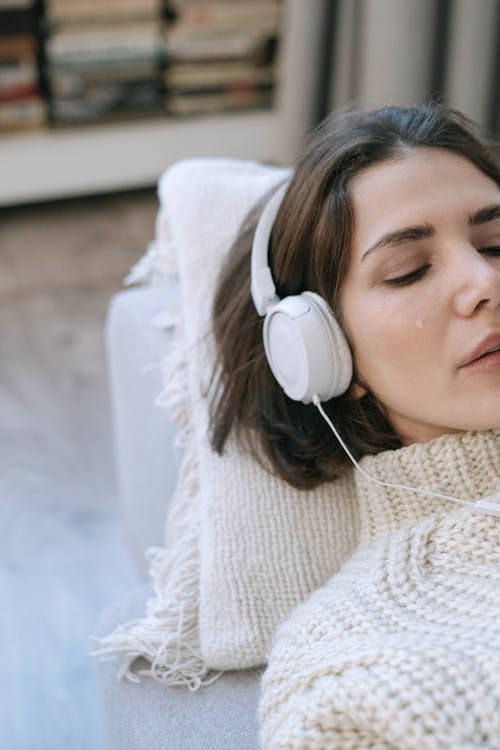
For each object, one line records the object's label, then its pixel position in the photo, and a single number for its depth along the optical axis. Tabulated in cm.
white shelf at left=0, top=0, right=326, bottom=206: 292
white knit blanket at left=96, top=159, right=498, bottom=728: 89
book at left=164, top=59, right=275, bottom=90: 293
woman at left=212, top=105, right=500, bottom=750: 79
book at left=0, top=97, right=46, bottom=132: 282
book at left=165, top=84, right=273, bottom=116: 300
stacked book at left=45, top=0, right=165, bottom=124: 275
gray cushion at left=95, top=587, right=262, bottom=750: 97
